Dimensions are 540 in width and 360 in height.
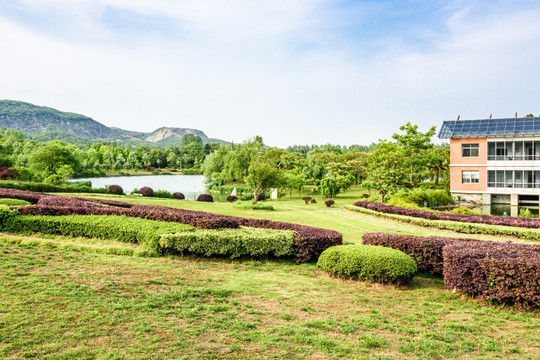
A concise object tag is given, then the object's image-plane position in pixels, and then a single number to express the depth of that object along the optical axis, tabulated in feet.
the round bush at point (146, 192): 96.48
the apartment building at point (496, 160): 88.58
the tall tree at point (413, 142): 111.34
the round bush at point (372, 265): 24.80
